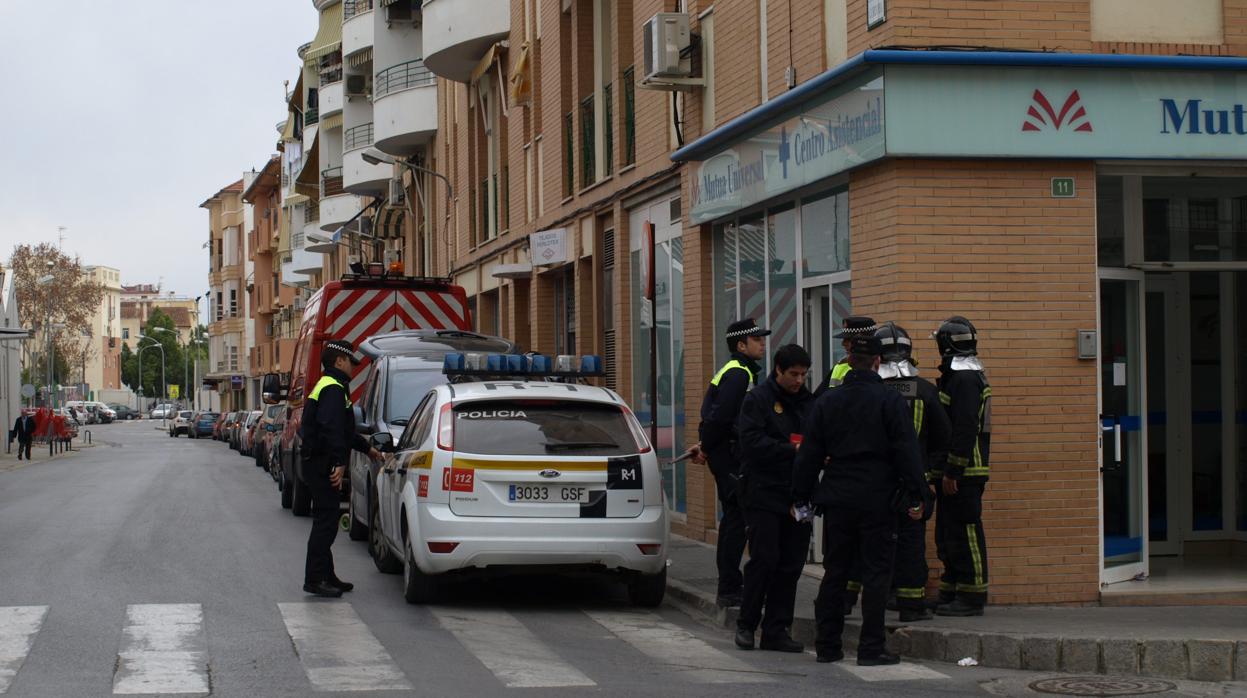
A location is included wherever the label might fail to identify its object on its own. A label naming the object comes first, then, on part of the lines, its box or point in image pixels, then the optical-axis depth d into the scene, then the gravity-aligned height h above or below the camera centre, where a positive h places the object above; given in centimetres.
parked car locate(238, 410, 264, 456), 4482 -146
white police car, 1082 -75
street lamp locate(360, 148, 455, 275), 3291 +455
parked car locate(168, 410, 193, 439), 8544 -213
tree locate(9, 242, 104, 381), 7875 +491
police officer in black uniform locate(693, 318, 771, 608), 1032 -33
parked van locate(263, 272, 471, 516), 2036 +89
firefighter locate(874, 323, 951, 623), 967 -45
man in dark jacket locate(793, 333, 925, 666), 863 -51
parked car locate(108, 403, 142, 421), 14462 -227
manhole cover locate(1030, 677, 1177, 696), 805 -161
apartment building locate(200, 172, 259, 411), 9788 +561
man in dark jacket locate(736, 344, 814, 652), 934 -70
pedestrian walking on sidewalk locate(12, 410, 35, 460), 4956 -134
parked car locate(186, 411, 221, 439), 8169 -195
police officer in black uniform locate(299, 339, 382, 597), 1173 -49
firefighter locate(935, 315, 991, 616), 986 -58
